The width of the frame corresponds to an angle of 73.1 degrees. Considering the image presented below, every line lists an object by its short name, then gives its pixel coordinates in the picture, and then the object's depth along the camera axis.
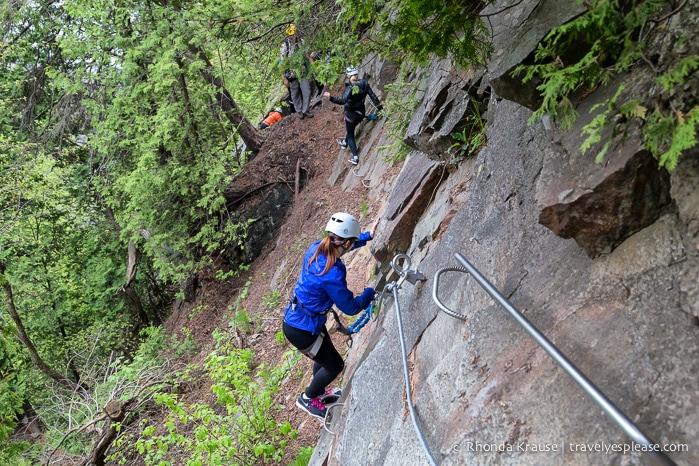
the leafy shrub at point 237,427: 4.88
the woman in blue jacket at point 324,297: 4.58
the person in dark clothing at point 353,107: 10.95
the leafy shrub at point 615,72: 1.85
